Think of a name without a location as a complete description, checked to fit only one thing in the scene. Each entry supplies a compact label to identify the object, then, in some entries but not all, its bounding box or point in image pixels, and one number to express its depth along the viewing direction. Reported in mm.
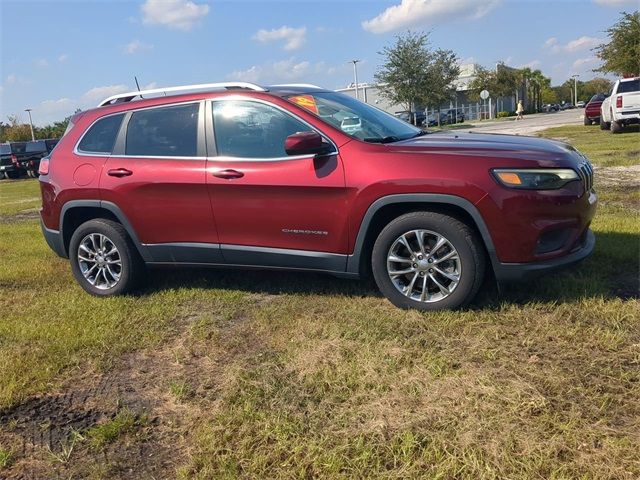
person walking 42156
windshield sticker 4488
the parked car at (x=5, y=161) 28438
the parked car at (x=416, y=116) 42031
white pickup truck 17156
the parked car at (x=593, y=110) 25881
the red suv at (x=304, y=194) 3807
